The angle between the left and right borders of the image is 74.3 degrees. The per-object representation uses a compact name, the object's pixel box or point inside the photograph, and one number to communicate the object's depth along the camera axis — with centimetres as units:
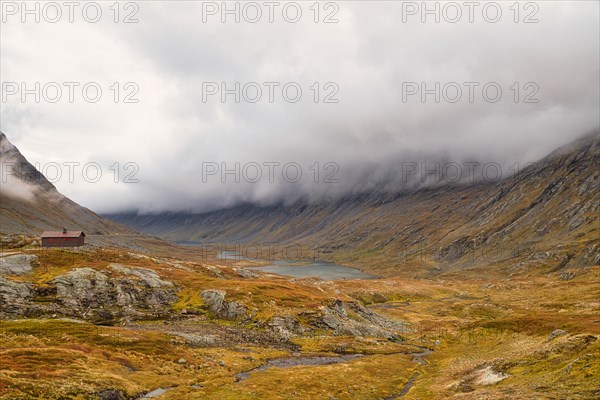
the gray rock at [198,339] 7475
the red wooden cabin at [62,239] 14862
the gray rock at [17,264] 9750
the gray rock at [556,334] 6890
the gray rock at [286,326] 8856
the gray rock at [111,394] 4327
